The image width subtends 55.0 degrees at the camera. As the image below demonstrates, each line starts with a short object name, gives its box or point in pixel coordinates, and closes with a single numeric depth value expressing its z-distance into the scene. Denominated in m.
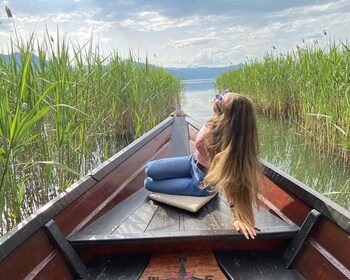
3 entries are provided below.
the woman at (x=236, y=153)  1.69
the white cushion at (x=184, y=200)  2.00
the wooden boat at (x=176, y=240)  1.40
